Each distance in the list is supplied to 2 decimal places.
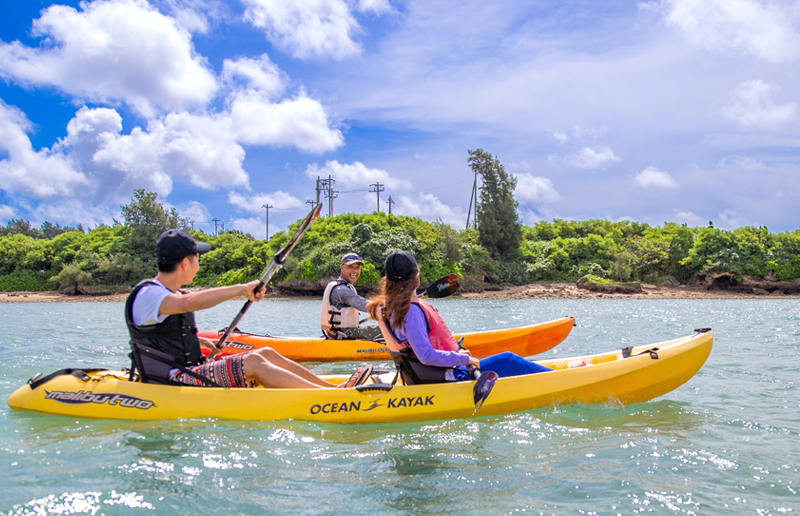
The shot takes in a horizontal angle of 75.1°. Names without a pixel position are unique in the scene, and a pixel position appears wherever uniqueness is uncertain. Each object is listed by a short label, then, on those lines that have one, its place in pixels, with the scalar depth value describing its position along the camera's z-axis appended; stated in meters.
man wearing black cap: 3.60
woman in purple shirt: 3.80
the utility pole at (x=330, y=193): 48.70
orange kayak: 7.90
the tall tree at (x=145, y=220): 42.84
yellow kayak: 4.11
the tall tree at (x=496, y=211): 41.94
